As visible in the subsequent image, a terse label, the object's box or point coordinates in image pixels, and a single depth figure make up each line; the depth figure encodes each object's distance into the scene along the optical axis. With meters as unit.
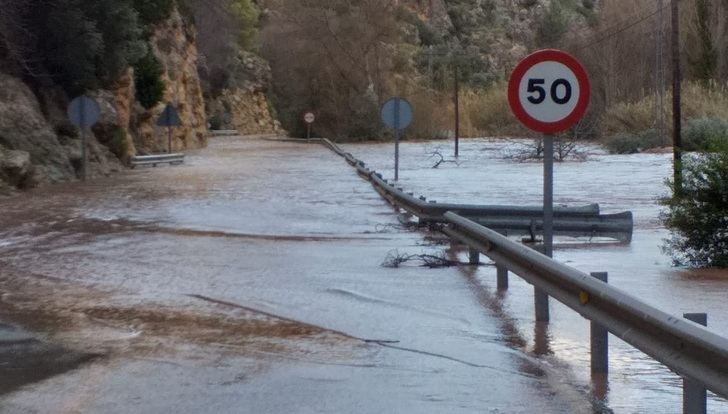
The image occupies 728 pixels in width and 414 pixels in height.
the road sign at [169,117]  47.91
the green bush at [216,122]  109.94
